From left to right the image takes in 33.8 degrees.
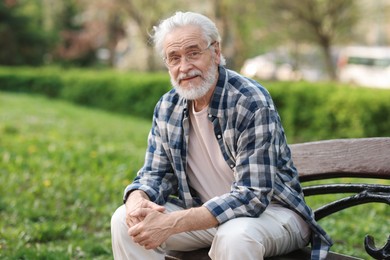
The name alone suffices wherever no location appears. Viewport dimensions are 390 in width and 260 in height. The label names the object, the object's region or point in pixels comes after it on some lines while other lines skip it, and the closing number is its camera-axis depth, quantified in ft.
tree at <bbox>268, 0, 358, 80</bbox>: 56.65
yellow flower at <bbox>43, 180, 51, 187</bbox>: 19.25
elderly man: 8.55
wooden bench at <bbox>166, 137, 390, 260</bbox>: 9.02
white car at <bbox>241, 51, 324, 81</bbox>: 76.40
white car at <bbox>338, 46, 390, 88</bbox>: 80.53
